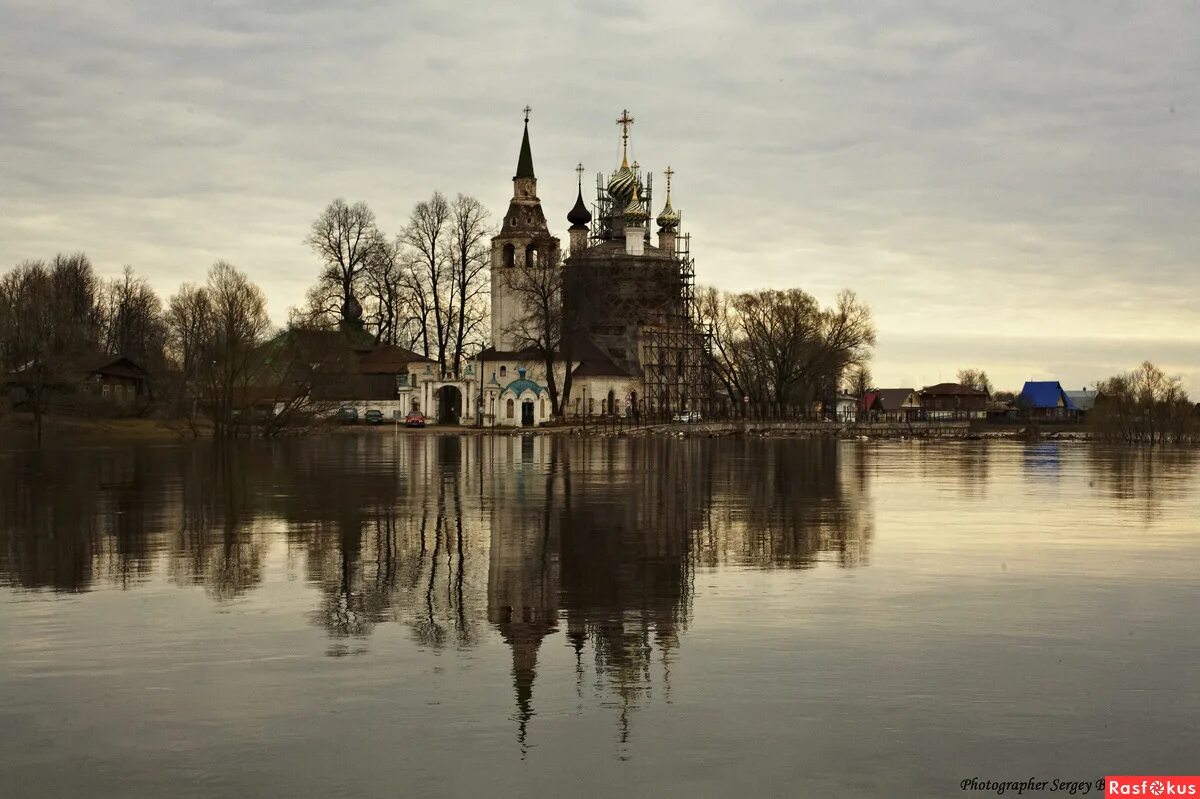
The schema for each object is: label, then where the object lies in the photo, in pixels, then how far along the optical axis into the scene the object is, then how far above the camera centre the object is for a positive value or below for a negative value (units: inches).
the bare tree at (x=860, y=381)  5556.1 +138.8
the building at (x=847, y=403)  6262.3 +50.4
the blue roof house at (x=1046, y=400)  6369.1 +60.2
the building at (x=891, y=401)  6697.8 +61.0
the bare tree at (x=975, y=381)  7455.7 +171.4
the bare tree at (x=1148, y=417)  3115.2 -8.5
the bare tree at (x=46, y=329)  2834.6 +201.0
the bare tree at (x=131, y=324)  4352.9 +285.5
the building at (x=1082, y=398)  6899.6 +75.8
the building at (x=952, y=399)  6585.6 +67.5
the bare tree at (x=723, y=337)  4308.6 +232.3
